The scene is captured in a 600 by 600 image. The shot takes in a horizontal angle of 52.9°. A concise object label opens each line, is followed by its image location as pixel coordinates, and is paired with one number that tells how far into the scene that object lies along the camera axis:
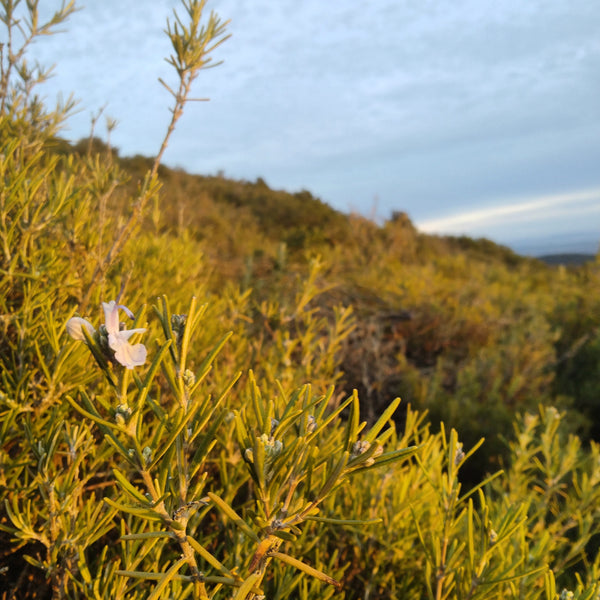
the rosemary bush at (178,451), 0.16
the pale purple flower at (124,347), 0.15
